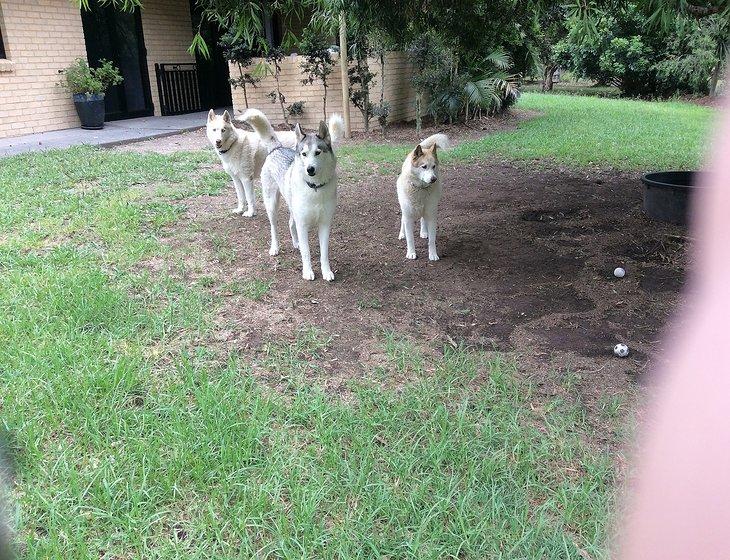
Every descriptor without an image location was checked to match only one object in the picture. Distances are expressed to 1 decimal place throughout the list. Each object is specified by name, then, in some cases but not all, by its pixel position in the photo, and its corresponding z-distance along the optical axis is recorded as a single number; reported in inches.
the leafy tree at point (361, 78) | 426.9
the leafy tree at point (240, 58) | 439.7
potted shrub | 434.6
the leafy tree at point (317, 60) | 435.2
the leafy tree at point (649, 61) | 682.8
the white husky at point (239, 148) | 229.5
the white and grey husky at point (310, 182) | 161.3
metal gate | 548.7
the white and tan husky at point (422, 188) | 179.6
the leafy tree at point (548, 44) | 498.6
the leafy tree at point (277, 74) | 449.7
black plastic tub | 218.2
